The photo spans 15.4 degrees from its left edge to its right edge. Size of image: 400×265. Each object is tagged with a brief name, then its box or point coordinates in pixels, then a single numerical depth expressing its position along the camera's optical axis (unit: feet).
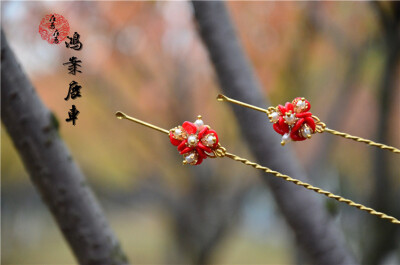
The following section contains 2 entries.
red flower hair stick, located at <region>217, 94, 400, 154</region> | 2.13
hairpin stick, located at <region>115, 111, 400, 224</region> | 2.14
